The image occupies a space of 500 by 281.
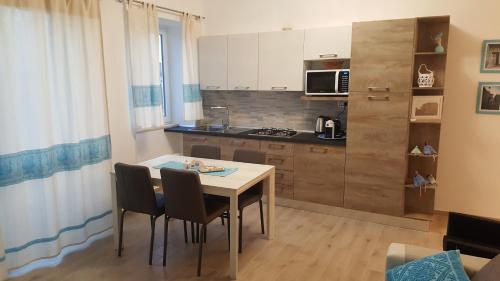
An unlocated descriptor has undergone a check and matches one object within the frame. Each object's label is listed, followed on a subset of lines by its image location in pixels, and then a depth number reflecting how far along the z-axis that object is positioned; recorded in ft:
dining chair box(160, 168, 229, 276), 8.66
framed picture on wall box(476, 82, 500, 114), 11.76
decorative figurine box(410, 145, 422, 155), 11.95
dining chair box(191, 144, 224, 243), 12.17
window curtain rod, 12.40
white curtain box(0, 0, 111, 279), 8.80
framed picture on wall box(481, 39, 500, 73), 11.62
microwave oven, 12.68
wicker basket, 11.62
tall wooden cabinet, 11.42
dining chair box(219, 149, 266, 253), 10.53
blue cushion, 5.18
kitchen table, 8.75
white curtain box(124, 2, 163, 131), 12.38
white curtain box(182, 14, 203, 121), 14.98
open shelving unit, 11.89
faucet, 16.50
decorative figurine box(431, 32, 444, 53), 11.42
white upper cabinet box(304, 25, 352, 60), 12.68
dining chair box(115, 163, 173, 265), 9.29
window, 15.93
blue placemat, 9.76
